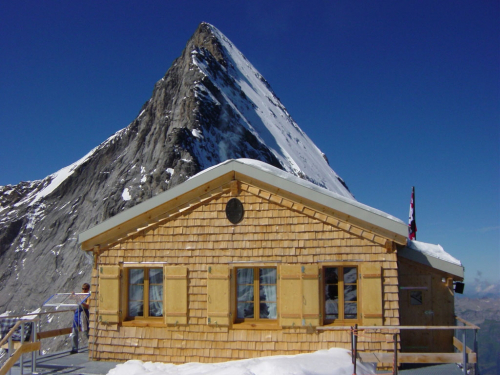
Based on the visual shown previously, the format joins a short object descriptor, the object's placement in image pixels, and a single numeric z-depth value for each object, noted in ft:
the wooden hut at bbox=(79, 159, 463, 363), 31.17
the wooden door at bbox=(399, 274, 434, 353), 34.19
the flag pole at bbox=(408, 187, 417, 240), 56.03
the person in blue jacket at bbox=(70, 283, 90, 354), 37.42
